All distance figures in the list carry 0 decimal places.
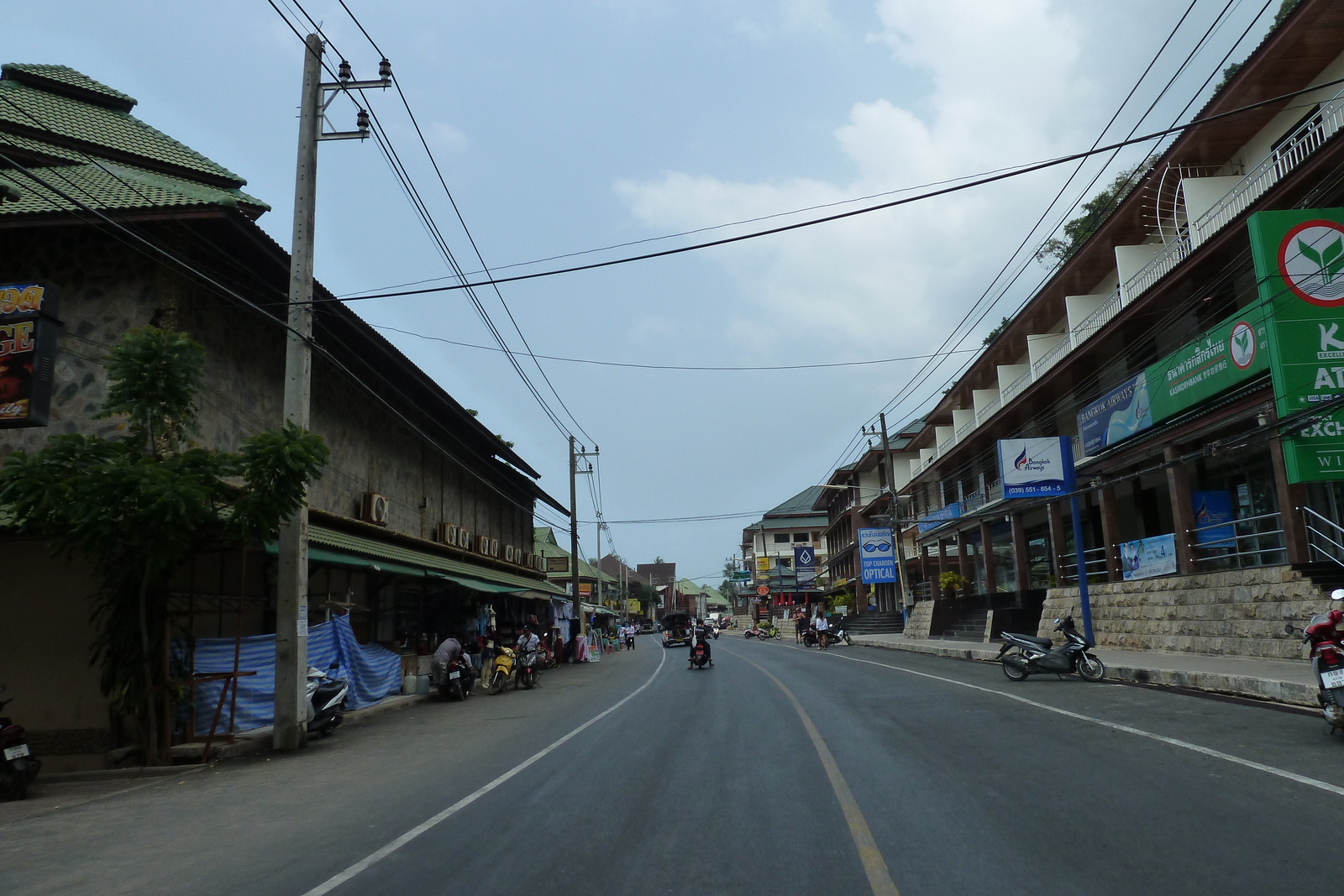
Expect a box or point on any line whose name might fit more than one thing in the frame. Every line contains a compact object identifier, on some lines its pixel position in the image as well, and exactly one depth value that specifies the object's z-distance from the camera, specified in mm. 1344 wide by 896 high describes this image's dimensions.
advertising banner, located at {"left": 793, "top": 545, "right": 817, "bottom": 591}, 77688
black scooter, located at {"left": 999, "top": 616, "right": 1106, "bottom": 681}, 17953
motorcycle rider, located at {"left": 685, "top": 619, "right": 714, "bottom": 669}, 27875
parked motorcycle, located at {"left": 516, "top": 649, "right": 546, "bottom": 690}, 23312
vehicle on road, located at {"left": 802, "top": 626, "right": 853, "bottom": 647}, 42812
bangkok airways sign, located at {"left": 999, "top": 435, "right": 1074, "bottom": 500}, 24578
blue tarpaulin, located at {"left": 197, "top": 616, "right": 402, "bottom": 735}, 13289
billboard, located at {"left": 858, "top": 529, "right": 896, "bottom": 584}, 49500
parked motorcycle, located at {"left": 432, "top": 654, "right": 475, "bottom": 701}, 20156
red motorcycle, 9117
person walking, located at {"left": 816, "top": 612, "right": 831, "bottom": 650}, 41594
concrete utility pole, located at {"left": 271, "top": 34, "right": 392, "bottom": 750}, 12758
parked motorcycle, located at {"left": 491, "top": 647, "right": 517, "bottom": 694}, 22344
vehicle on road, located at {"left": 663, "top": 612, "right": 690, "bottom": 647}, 56562
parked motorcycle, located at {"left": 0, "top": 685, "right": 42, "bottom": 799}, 9773
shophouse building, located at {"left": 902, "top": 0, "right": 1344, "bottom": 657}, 17906
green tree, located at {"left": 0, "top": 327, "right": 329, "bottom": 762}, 10562
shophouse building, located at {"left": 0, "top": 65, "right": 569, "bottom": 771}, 12391
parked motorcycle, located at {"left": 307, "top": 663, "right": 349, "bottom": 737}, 13734
